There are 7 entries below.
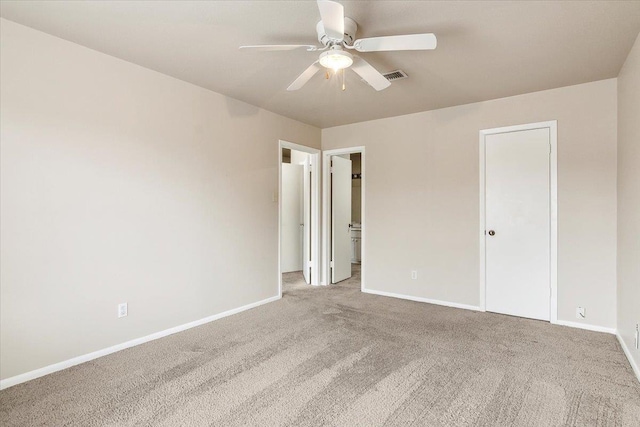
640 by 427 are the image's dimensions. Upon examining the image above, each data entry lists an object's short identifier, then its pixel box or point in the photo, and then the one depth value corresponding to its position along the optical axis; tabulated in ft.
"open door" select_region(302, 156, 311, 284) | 17.67
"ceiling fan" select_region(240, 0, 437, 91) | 5.87
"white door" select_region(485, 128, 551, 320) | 11.87
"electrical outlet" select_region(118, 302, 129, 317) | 9.47
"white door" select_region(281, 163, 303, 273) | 20.88
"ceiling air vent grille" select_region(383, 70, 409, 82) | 10.05
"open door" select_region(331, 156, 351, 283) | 17.74
